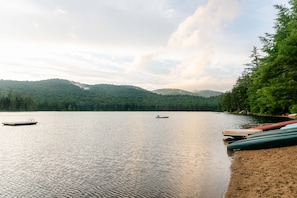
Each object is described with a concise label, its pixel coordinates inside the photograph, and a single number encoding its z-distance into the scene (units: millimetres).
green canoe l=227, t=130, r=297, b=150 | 13571
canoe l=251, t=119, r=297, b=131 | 20626
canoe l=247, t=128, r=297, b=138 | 15228
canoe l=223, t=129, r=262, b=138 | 20860
